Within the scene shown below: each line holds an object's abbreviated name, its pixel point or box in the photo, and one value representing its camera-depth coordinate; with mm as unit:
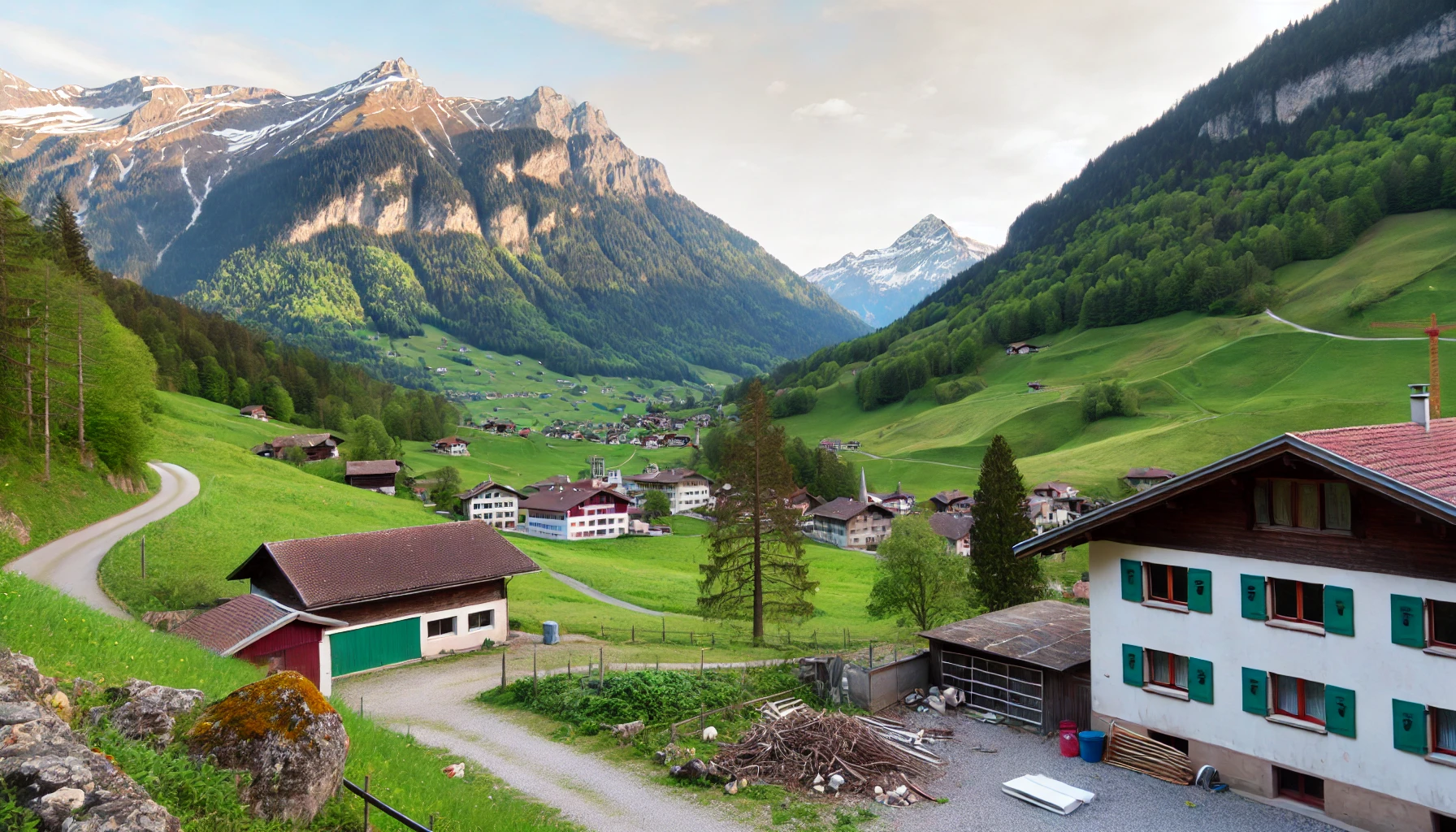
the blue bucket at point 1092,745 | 22391
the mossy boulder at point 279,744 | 8758
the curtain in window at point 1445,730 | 17250
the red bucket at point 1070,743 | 22891
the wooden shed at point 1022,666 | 24609
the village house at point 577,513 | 111125
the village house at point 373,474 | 99688
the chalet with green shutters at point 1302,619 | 17500
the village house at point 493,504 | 111875
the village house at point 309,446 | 100812
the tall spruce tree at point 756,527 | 41375
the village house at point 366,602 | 28078
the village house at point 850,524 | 114062
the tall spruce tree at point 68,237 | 73462
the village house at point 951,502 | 114562
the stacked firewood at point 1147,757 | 21094
